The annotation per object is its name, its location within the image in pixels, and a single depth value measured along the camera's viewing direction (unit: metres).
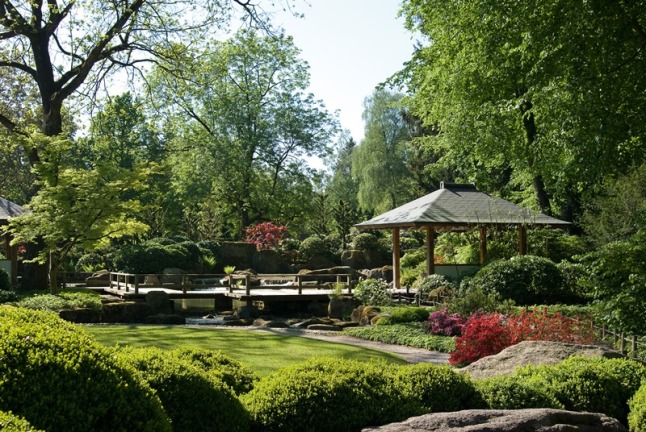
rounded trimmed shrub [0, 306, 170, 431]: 3.74
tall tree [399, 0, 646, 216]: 13.24
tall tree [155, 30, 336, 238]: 38.50
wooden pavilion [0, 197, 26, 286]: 24.09
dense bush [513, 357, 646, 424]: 6.37
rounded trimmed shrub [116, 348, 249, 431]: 4.95
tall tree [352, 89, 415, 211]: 51.00
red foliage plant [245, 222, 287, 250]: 33.69
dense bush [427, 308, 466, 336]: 14.88
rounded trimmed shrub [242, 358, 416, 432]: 5.32
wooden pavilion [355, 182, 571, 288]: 22.83
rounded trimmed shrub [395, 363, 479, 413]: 5.83
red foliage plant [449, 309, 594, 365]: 10.99
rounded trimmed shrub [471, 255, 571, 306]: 18.03
